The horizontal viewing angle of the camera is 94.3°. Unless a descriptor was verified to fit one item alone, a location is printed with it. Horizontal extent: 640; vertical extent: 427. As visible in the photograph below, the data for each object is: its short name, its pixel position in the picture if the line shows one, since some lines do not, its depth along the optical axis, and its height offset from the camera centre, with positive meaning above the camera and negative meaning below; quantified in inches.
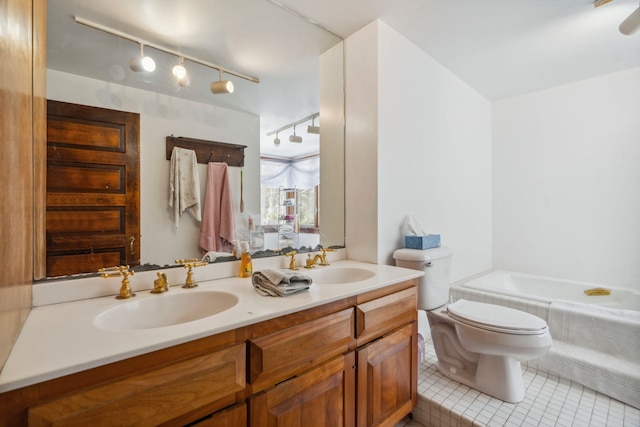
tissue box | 74.8 -7.5
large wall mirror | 46.4 +23.9
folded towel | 45.4 -11.2
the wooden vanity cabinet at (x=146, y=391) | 24.5 -16.8
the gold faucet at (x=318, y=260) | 67.5 -11.0
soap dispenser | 57.7 -10.4
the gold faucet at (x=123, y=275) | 44.0 -9.4
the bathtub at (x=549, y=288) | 91.5 -25.9
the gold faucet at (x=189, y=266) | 50.0 -9.2
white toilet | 61.2 -26.6
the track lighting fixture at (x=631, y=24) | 61.7 +40.5
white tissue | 79.7 -4.0
